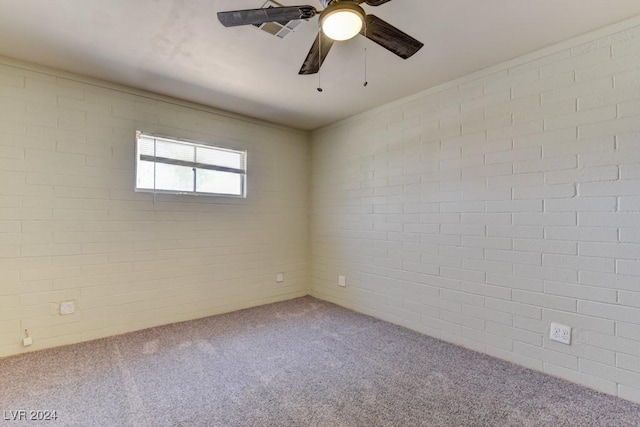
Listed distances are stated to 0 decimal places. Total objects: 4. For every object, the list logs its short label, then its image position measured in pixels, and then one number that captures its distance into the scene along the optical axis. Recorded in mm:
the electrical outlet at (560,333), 2230
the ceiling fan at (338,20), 1445
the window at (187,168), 3209
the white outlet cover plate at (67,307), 2740
